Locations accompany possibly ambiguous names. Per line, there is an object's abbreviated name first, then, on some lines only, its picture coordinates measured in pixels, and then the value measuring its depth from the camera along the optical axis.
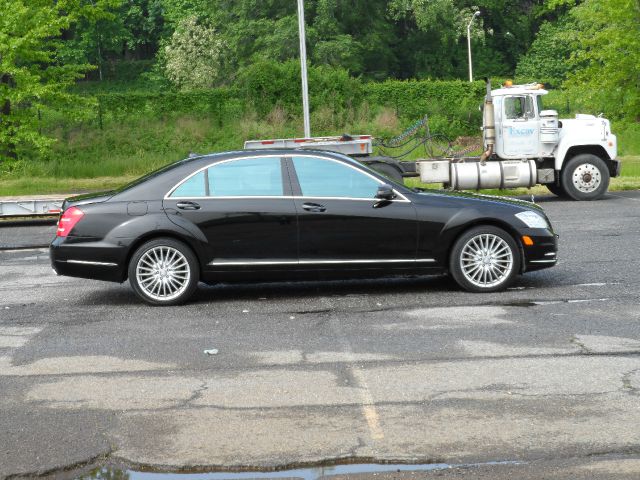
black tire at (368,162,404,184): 22.38
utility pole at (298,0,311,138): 29.43
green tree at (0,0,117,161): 28.55
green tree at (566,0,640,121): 30.31
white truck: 22.42
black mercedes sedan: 10.65
